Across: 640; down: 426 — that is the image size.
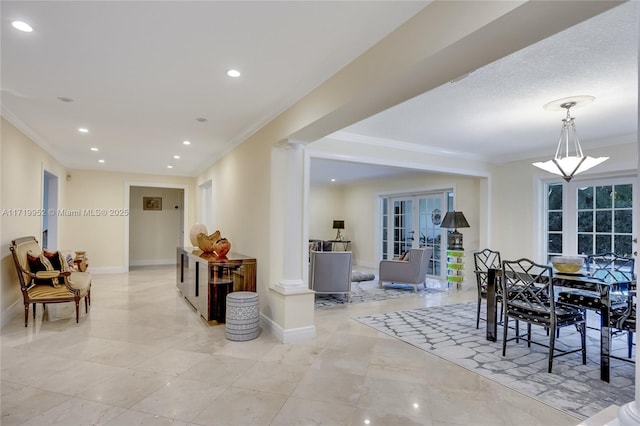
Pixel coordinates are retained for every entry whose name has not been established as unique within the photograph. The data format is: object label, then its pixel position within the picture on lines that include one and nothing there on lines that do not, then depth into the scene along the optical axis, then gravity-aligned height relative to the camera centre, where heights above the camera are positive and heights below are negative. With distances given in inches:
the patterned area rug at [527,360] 103.4 -50.7
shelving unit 269.0 -35.4
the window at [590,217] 201.0 +2.8
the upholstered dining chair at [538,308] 119.9 -31.3
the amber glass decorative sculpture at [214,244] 183.0 -14.6
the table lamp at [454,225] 259.9 -3.5
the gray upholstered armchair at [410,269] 259.9 -36.4
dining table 113.7 -25.2
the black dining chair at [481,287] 168.1 -32.0
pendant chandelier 142.9 +26.3
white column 152.2 -1.2
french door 317.7 -5.0
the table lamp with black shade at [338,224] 420.8 -6.2
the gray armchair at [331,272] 221.3 -33.2
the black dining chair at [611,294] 123.4 -26.6
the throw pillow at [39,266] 171.6 -24.5
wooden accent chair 161.6 -32.5
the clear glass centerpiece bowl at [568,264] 137.9 -16.6
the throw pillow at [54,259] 199.3 -24.5
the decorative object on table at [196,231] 234.1 -9.1
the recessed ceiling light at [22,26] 87.2 +46.9
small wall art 399.9 +15.4
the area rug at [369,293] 225.9 -52.3
